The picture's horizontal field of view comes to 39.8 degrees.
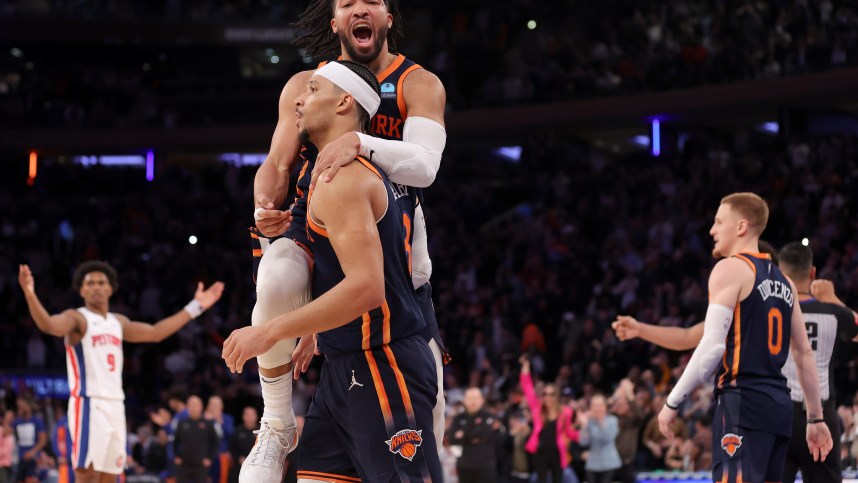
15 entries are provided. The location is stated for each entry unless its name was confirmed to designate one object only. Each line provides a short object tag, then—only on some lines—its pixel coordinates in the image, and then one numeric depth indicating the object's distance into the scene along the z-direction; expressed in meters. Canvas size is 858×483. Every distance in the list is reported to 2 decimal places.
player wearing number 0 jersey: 6.48
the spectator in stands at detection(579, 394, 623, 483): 14.62
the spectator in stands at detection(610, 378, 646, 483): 14.79
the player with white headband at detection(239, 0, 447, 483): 4.65
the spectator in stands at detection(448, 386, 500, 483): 14.42
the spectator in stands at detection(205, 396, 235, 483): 16.75
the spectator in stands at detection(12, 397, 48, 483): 17.62
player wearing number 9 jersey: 9.54
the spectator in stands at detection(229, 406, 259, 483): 16.48
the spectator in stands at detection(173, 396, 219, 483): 16.17
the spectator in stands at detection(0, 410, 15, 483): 17.00
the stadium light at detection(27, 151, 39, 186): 29.05
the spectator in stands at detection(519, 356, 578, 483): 15.30
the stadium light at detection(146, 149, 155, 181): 29.34
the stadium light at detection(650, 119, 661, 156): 24.50
